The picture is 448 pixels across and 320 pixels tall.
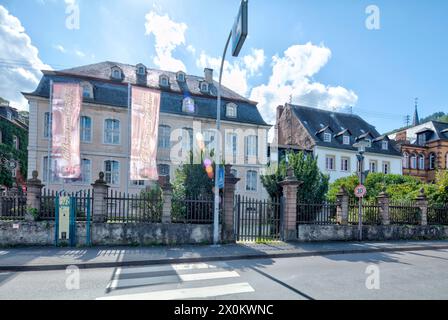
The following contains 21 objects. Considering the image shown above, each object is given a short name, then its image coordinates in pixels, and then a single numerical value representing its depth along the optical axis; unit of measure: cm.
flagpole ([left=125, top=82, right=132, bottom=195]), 2080
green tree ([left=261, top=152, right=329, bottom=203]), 1326
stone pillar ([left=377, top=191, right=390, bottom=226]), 1321
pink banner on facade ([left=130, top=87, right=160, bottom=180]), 1853
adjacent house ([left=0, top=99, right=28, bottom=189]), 2634
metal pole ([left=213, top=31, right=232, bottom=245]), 998
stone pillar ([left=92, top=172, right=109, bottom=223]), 995
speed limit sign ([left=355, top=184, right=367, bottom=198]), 1184
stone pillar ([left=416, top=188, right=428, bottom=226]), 1402
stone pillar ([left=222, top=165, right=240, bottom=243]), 1084
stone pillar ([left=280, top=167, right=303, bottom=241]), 1154
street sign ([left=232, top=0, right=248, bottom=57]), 748
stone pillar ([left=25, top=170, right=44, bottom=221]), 973
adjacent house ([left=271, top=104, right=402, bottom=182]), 3014
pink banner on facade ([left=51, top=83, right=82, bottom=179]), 1811
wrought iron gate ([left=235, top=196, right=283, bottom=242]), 1147
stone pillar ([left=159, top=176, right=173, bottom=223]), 1045
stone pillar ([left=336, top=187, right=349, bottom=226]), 1258
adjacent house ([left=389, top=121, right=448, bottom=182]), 3497
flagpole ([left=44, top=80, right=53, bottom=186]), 1964
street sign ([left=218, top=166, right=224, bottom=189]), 1005
